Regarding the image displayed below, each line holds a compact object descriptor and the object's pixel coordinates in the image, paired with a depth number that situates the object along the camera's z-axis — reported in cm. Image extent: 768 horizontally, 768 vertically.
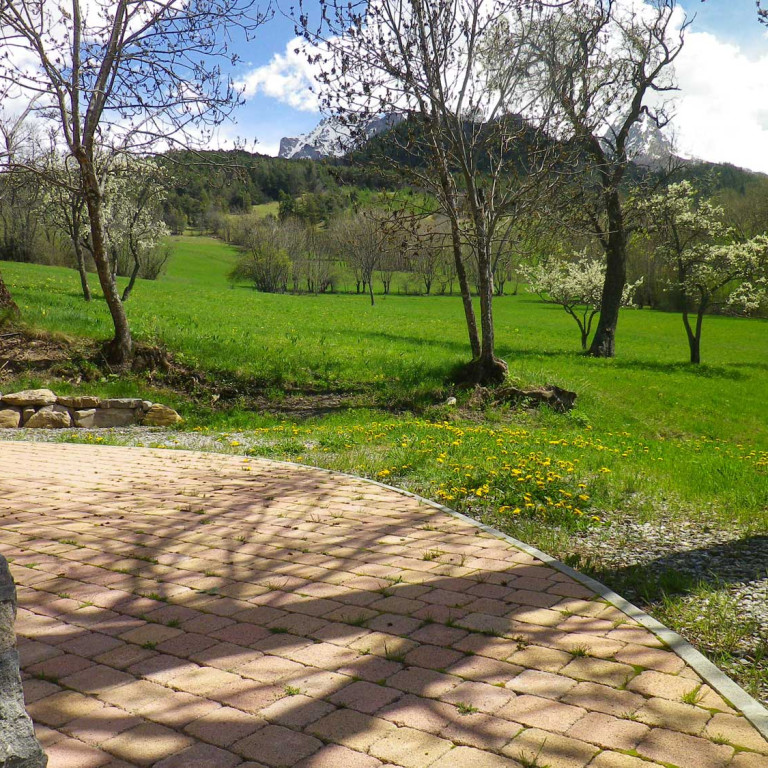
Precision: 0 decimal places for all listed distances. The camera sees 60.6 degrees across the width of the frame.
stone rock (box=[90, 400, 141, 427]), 1141
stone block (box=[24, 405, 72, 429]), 1105
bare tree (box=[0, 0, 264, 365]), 1197
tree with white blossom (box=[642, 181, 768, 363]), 2402
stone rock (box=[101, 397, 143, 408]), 1146
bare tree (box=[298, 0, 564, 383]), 1241
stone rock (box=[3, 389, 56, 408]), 1106
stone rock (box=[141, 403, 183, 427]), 1152
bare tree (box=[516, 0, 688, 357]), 1285
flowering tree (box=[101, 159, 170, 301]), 2669
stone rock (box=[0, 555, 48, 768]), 166
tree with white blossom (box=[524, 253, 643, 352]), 2662
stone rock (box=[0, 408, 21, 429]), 1095
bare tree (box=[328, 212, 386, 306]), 6312
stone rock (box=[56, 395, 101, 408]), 1125
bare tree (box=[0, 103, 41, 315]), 1254
